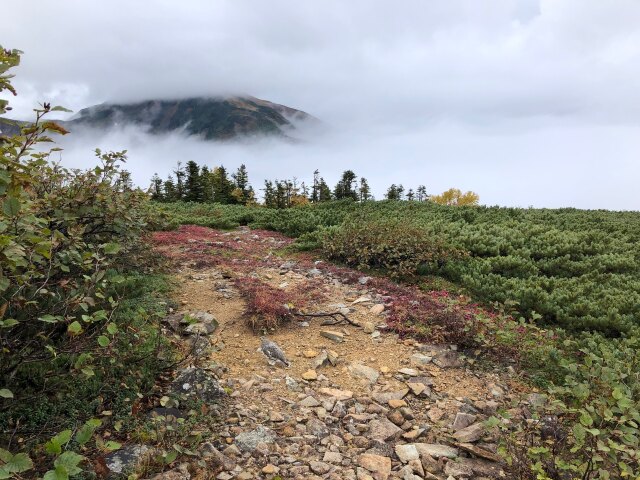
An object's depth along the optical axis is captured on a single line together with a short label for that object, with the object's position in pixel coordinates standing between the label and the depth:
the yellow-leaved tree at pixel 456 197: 89.20
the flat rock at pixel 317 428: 4.62
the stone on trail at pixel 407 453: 4.34
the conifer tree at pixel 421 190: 112.64
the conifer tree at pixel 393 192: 63.81
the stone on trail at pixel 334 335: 6.94
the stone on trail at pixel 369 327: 7.38
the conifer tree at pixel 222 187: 52.54
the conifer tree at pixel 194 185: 47.47
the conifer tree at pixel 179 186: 51.22
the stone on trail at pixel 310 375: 5.77
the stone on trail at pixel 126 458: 3.63
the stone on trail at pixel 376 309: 8.13
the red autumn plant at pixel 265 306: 7.11
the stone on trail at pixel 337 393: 5.36
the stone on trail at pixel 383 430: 4.66
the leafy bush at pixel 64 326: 2.87
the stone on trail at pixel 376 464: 4.09
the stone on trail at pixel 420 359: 6.38
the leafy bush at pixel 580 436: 3.43
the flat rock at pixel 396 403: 5.29
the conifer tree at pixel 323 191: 60.06
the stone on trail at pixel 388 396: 5.38
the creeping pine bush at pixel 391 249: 10.76
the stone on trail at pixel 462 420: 4.91
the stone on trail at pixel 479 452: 4.33
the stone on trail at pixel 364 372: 5.91
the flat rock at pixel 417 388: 5.57
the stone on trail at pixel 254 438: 4.29
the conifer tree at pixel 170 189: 50.28
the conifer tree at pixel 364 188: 66.93
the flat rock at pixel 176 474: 3.62
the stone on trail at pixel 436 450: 4.42
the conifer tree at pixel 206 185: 49.21
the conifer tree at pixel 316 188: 60.21
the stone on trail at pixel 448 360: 6.35
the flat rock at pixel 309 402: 5.14
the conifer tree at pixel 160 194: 41.11
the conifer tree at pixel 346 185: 56.59
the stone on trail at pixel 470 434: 4.61
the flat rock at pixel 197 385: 4.92
